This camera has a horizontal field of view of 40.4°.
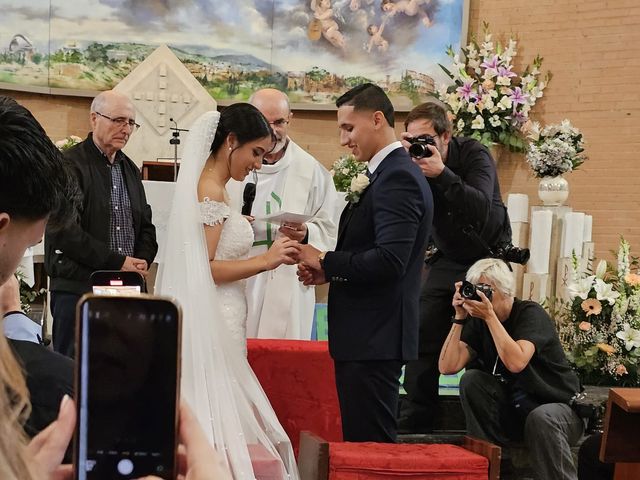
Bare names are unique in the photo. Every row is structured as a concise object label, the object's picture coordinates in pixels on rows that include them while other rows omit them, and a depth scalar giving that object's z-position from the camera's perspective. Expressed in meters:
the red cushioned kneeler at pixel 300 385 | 4.30
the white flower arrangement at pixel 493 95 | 7.79
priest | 4.94
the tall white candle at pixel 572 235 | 6.75
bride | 3.42
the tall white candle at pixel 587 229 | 6.94
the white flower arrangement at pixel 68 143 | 6.07
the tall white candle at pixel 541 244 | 6.74
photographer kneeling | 3.91
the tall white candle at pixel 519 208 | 7.17
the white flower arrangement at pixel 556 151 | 6.63
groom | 3.28
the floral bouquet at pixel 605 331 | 4.85
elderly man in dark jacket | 4.03
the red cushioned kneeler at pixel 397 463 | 3.17
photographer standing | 4.04
